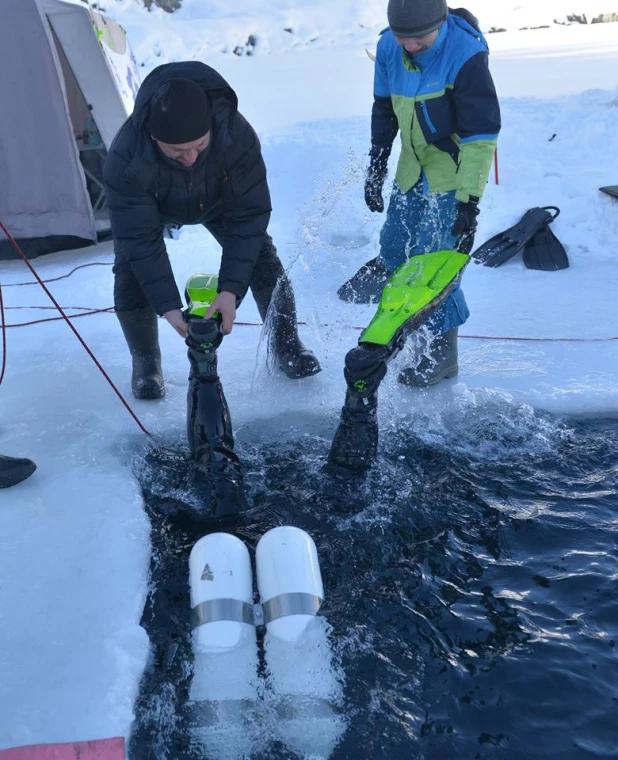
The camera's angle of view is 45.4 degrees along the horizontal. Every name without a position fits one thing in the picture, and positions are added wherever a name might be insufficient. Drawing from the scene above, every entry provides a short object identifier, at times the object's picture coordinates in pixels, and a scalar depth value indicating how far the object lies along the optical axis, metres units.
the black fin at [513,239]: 5.86
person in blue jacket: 3.36
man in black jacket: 2.80
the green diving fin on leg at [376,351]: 3.11
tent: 5.93
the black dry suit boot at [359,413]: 3.09
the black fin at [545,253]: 5.78
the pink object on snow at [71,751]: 2.00
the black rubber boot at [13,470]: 3.20
